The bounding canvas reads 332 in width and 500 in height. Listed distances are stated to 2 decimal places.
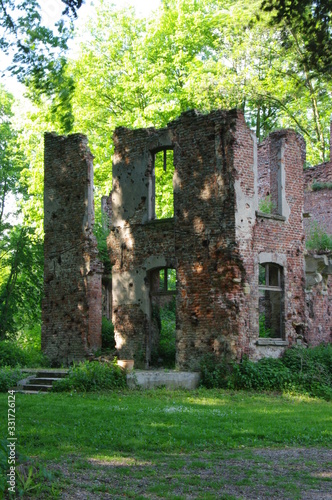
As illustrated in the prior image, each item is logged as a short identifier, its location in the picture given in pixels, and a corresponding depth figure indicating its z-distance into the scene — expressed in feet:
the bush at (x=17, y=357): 64.64
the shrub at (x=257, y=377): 51.98
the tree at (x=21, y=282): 71.72
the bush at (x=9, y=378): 53.47
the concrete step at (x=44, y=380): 54.10
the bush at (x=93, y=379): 50.19
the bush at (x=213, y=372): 52.95
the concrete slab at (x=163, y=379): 51.39
